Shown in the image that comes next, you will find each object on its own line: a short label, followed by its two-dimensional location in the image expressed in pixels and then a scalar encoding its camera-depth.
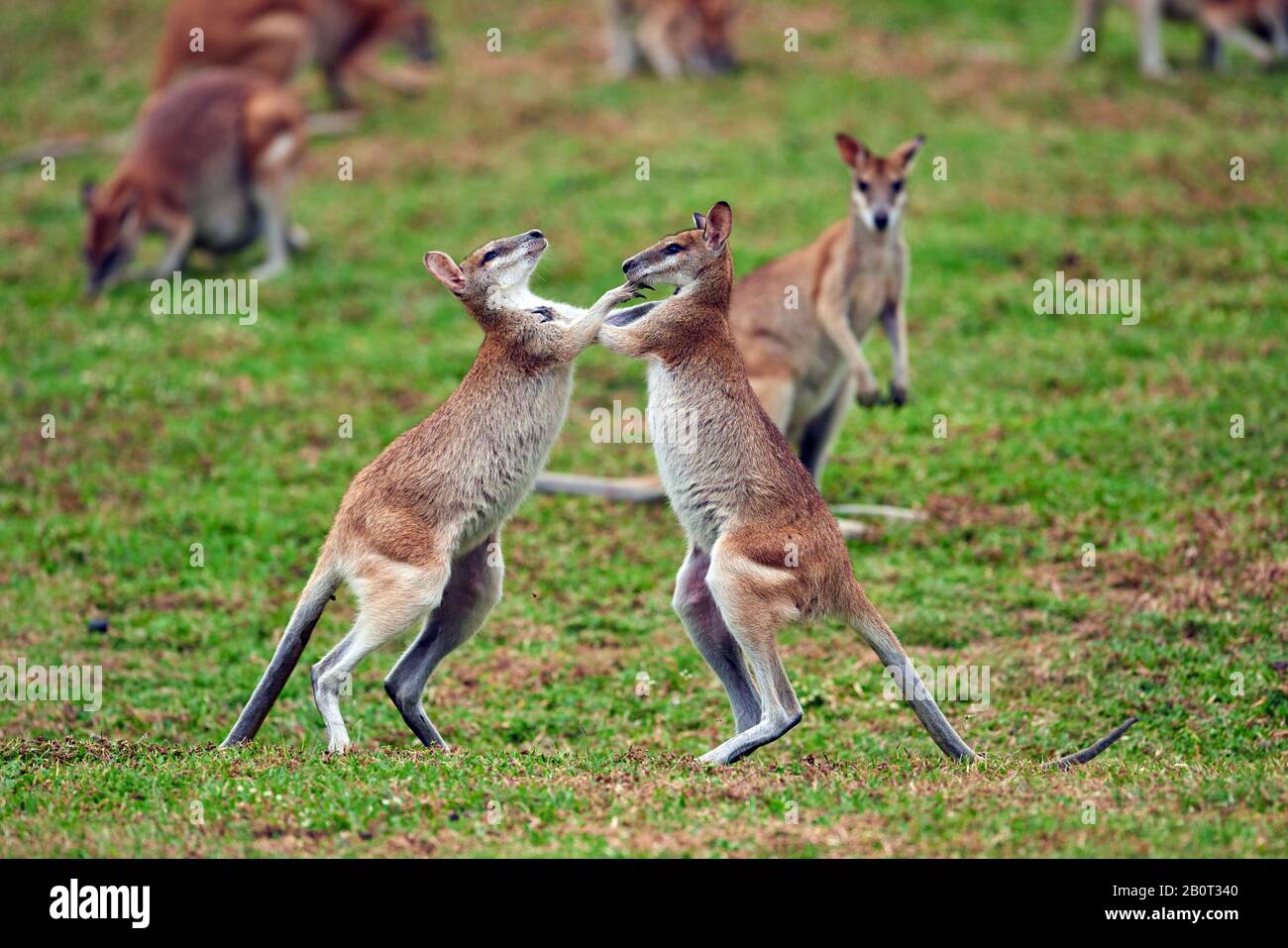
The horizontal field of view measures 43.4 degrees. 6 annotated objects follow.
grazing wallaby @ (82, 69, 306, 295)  11.71
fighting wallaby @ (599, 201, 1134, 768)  5.41
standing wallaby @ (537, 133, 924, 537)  8.17
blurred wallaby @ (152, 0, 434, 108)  14.12
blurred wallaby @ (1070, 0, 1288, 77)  14.66
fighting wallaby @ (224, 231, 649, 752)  5.54
